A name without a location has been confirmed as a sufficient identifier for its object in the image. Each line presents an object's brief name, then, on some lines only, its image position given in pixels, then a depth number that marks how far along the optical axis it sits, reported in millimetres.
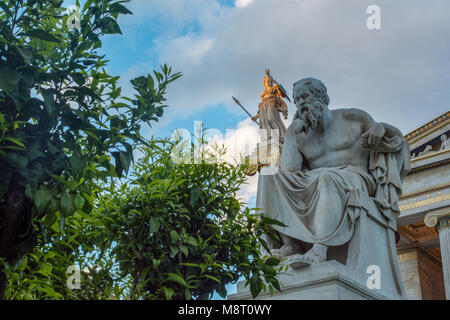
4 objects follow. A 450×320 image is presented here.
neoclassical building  20141
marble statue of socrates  5855
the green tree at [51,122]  2742
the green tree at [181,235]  3648
